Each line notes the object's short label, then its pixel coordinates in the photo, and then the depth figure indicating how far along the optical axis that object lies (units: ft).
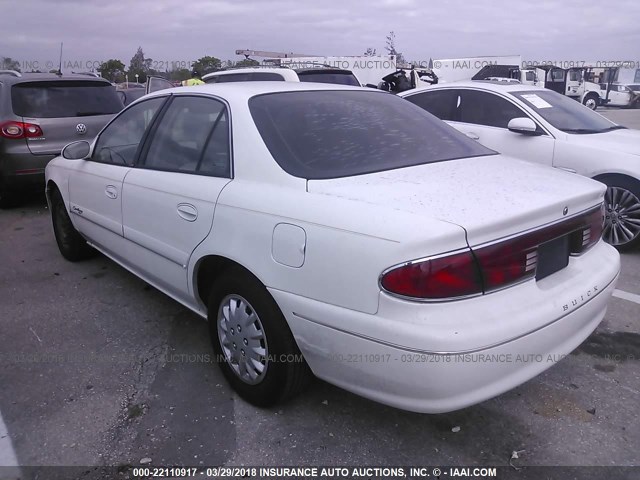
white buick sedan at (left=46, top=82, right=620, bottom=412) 6.46
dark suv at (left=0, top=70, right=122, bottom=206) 20.98
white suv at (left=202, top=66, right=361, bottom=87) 32.01
